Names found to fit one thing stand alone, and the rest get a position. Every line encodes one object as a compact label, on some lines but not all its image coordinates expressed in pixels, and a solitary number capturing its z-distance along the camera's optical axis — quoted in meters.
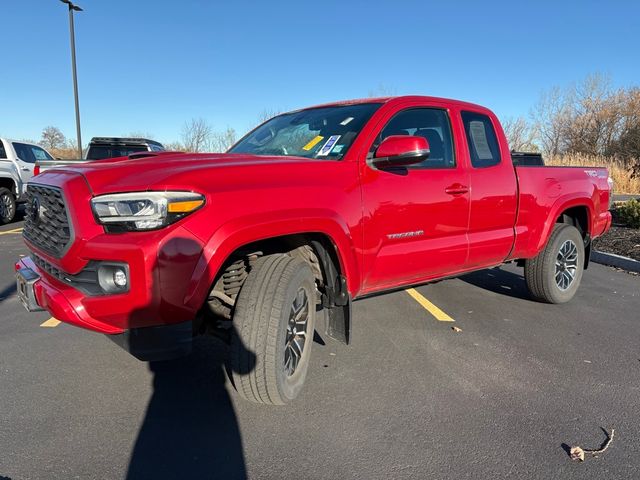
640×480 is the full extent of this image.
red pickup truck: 2.22
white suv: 10.60
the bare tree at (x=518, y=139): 29.33
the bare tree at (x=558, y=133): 38.06
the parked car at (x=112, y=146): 11.23
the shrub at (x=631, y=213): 9.06
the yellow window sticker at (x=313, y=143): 3.41
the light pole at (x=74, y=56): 16.34
